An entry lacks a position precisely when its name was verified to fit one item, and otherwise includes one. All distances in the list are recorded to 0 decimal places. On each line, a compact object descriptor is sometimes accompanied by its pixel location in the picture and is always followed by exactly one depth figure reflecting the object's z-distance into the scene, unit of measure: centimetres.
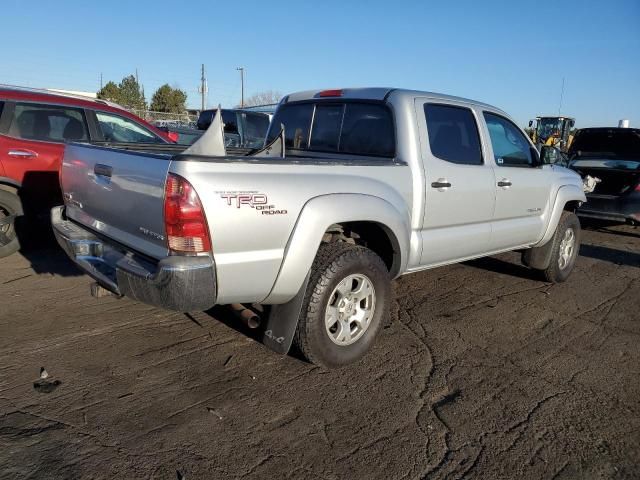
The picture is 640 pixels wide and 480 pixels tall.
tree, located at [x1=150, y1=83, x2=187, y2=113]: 4928
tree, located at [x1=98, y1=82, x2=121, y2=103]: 4594
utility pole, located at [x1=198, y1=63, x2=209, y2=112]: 5089
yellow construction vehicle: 2594
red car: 564
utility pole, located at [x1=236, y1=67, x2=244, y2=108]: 5784
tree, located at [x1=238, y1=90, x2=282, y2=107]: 7338
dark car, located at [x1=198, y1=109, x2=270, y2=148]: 1434
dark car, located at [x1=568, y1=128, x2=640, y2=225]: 843
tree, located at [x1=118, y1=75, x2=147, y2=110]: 4630
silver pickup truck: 279
